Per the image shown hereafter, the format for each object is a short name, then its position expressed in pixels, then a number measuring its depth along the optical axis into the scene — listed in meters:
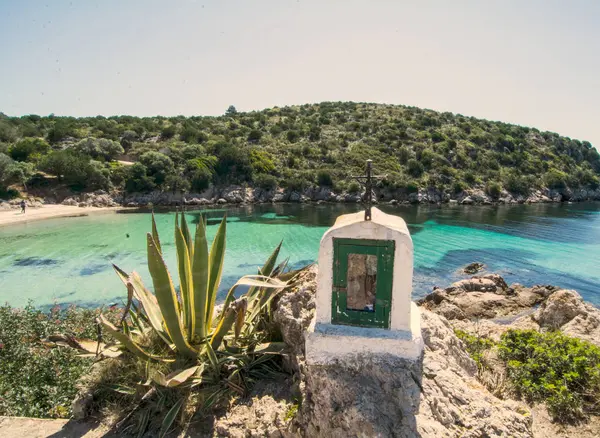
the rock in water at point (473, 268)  16.85
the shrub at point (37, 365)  4.32
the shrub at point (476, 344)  5.03
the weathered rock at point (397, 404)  3.00
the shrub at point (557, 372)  4.19
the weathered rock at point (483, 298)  11.50
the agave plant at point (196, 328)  3.80
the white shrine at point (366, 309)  3.19
